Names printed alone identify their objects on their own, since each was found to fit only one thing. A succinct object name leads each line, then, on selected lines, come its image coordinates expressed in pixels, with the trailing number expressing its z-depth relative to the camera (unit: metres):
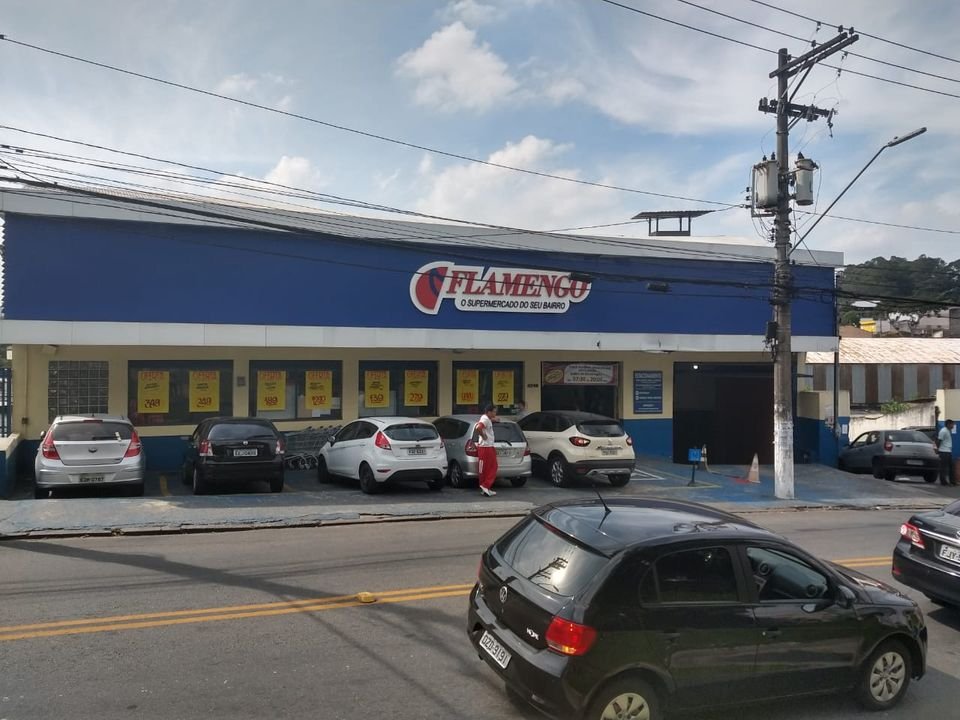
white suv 15.77
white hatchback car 13.85
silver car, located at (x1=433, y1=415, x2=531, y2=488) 15.13
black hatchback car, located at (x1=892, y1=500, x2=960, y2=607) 7.23
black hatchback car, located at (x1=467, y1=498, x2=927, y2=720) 4.46
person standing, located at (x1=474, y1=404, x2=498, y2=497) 14.46
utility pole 16.52
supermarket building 15.08
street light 14.62
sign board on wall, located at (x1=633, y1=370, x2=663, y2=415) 21.52
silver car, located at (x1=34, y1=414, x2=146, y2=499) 12.25
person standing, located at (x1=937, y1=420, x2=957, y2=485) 20.03
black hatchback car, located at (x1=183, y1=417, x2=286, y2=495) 13.21
